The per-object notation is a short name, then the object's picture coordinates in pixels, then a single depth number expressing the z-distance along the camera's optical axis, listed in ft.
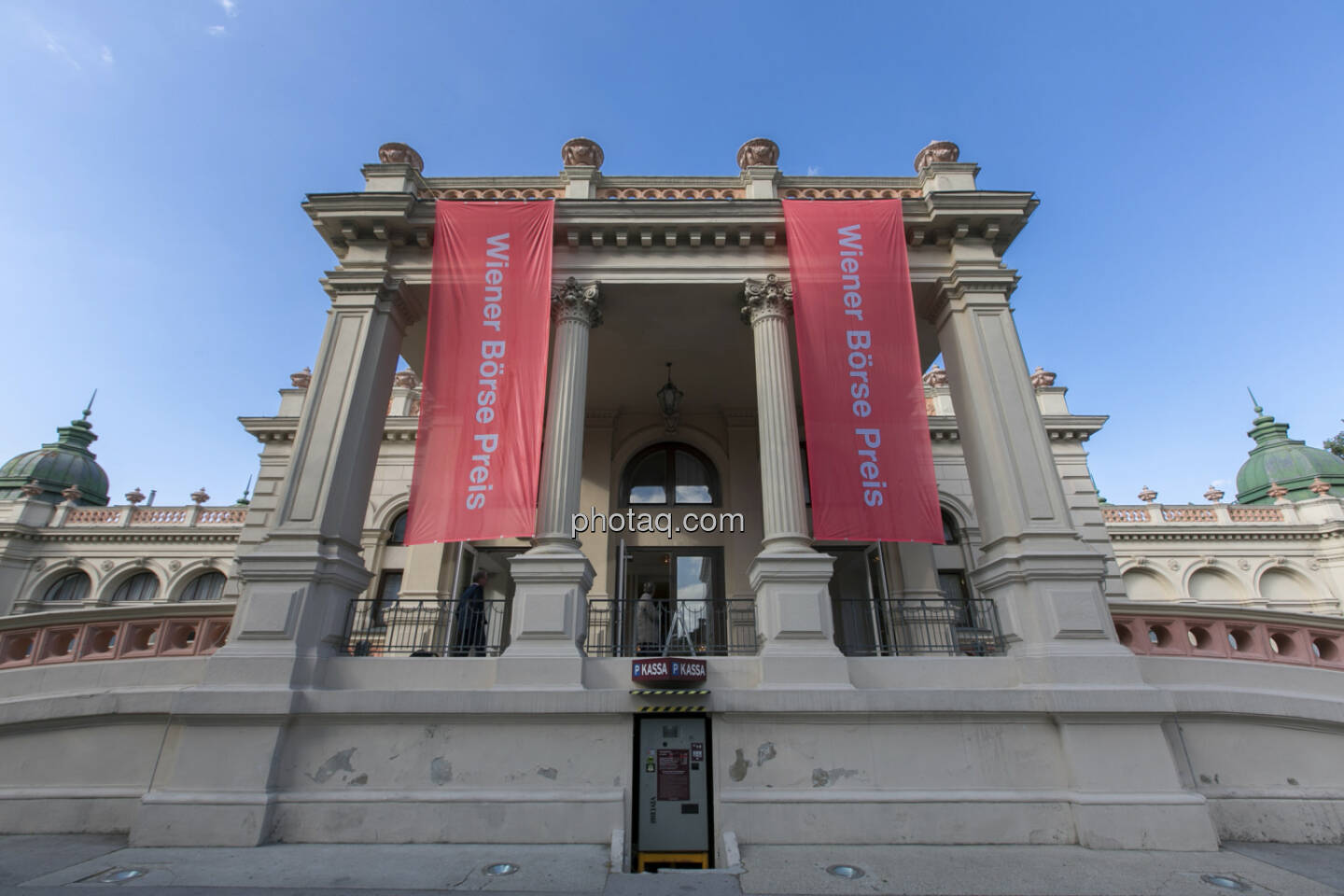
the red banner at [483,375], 25.93
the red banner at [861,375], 26.40
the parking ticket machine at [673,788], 20.92
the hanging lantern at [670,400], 38.42
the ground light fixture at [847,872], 17.35
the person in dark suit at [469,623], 26.08
